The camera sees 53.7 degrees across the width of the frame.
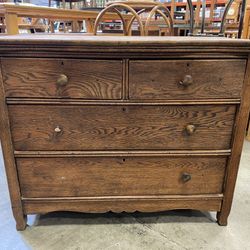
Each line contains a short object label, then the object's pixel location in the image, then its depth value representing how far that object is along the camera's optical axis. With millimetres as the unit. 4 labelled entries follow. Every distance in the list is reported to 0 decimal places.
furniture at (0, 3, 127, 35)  1494
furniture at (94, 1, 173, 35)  1496
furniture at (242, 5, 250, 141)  2151
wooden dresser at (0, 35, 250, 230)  901
